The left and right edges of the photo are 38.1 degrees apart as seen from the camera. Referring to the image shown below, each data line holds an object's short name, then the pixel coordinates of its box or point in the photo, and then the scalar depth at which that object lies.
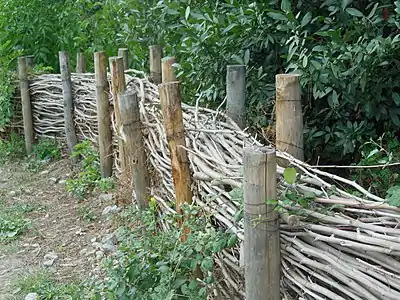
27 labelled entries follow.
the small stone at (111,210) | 4.24
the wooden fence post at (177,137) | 2.90
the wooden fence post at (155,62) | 4.47
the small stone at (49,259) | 3.68
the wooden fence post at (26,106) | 6.18
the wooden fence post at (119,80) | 4.25
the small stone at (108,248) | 3.64
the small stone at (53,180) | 5.41
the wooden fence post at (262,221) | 1.97
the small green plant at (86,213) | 4.39
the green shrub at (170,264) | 2.37
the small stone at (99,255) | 3.60
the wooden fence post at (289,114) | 2.27
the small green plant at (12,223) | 4.16
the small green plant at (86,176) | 4.82
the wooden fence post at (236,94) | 2.95
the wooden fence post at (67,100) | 5.67
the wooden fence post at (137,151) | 3.75
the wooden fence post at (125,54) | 5.06
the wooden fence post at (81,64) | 5.91
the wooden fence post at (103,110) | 4.82
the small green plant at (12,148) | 6.30
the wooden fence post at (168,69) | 3.68
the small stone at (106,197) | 4.59
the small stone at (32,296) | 3.18
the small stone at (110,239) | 3.77
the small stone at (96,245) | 3.84
